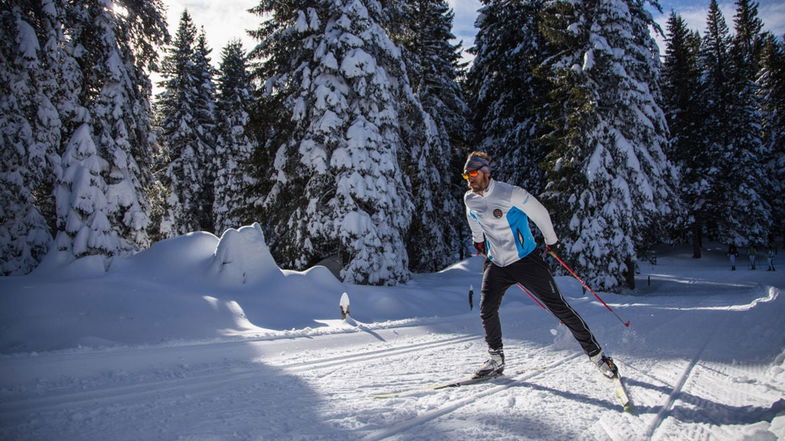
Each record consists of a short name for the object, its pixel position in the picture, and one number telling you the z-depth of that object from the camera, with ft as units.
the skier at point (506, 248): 13.12
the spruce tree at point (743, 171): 91.35
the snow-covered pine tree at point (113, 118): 35.24
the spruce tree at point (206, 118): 95.25
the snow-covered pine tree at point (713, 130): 93.40
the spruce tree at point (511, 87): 64.39
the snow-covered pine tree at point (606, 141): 50.14
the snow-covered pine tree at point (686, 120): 95.04
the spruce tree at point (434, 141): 55.31
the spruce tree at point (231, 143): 83.76
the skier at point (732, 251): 86.31
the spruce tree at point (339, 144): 39.42
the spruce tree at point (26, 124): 33.04
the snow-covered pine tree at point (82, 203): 34.58
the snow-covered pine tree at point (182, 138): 88.84
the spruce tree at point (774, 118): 101.30
